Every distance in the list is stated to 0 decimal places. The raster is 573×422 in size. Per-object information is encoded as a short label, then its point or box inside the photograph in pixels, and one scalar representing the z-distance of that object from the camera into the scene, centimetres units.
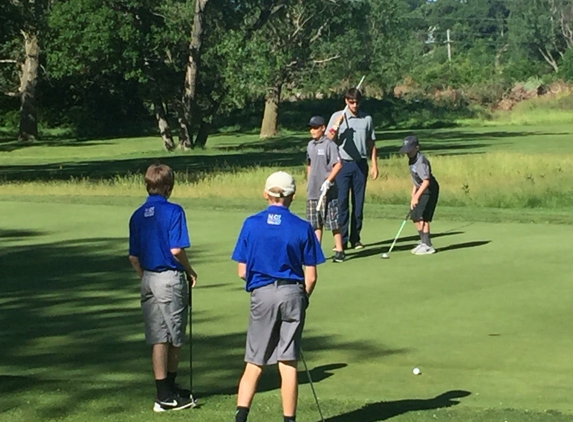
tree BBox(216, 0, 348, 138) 4978
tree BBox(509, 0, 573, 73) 13488
